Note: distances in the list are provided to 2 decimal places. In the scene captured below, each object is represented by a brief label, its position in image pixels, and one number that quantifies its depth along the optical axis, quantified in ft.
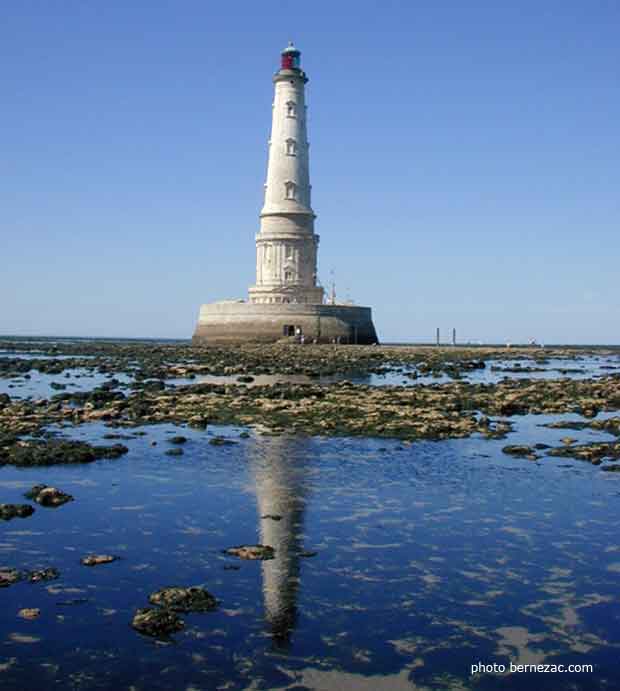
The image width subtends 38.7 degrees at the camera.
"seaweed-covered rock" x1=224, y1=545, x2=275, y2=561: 33.19
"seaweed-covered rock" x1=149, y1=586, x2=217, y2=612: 27.61
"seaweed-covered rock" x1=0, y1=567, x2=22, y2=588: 29.63
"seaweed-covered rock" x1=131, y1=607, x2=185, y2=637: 25.80
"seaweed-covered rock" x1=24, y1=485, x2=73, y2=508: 41.32
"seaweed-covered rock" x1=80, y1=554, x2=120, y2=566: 32.00
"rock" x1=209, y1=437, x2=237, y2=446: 59.93
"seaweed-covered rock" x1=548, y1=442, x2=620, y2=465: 55.07
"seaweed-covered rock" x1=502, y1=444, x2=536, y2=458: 56.54
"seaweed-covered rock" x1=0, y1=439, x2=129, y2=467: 51.70
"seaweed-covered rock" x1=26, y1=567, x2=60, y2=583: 30.09
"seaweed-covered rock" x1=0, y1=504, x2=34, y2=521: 38.42
